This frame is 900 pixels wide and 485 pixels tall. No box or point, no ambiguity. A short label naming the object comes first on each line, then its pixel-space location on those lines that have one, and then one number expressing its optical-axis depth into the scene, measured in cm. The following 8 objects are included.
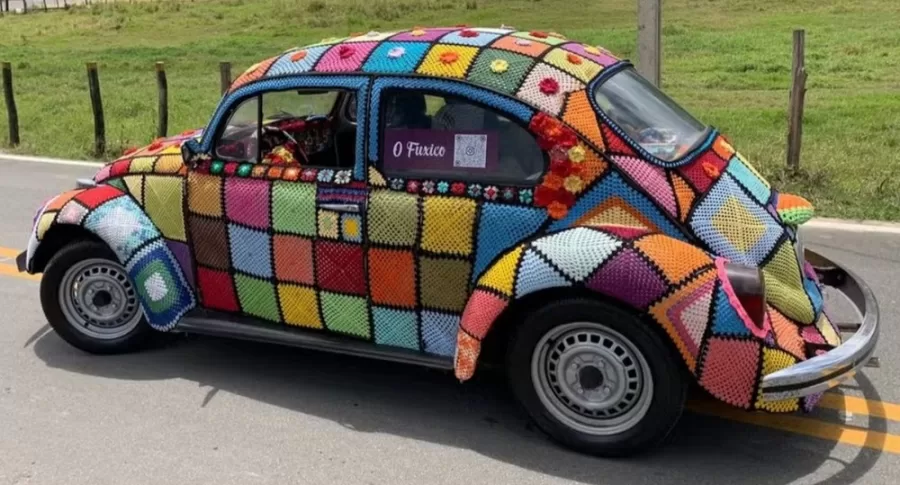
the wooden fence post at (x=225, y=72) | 1206
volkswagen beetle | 384
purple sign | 428
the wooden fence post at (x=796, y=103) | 909
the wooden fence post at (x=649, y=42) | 870
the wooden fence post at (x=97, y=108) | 1252
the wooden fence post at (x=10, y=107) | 1345
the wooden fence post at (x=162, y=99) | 1248
